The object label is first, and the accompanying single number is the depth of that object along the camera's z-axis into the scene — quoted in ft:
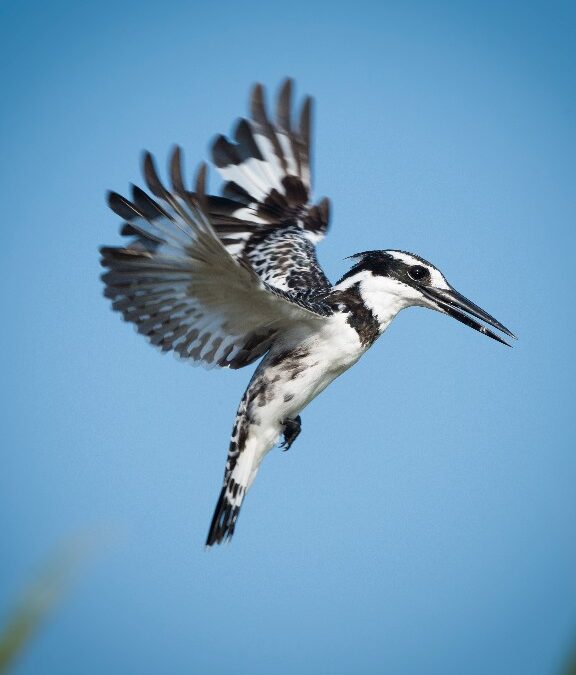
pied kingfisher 22.15
